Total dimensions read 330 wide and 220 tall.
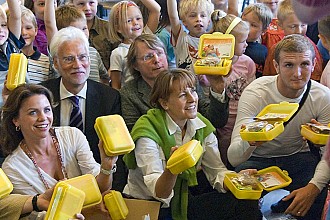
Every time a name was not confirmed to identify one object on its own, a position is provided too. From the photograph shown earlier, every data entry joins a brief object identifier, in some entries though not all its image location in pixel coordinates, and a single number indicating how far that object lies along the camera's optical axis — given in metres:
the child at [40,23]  2.86
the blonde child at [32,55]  2.45
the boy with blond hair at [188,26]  2.68
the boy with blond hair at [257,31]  2.79
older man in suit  2.23
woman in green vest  2.00
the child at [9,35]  2.39
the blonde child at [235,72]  2.47
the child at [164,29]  2.89
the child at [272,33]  3.02
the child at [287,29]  2.70
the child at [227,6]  3.07
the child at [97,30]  2.98
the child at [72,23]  2.57
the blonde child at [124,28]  2.67
